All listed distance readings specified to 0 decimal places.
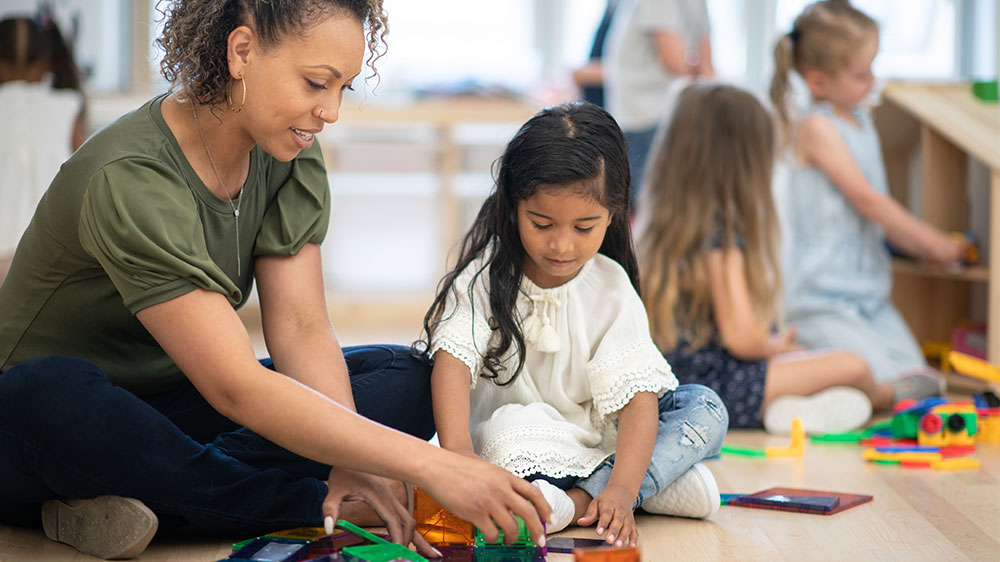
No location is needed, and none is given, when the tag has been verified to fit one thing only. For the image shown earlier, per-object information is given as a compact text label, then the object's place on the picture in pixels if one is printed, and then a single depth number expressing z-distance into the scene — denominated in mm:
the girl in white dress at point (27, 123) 3586
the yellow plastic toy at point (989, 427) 2791
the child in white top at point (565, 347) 2295
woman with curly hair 2063
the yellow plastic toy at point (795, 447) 2695
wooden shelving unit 3129
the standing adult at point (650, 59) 3696
